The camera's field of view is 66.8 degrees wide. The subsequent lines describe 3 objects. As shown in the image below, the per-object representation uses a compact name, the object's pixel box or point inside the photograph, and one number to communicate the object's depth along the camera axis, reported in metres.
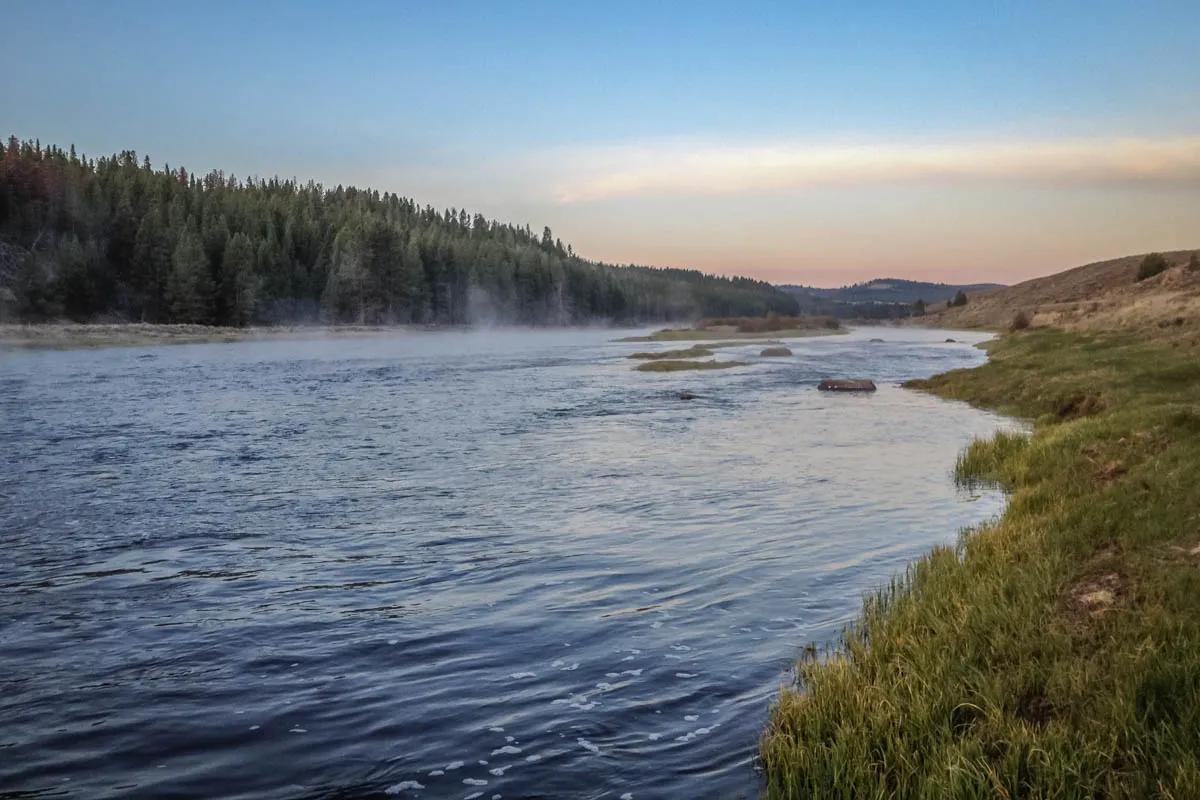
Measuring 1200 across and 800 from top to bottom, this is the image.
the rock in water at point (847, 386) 50.16
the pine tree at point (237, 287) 126.12
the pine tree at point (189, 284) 118.12
